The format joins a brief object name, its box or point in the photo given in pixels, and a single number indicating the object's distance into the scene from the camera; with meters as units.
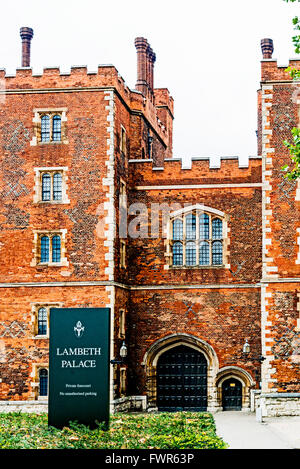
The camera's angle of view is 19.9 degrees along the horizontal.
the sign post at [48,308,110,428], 18.33
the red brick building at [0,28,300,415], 29.45
